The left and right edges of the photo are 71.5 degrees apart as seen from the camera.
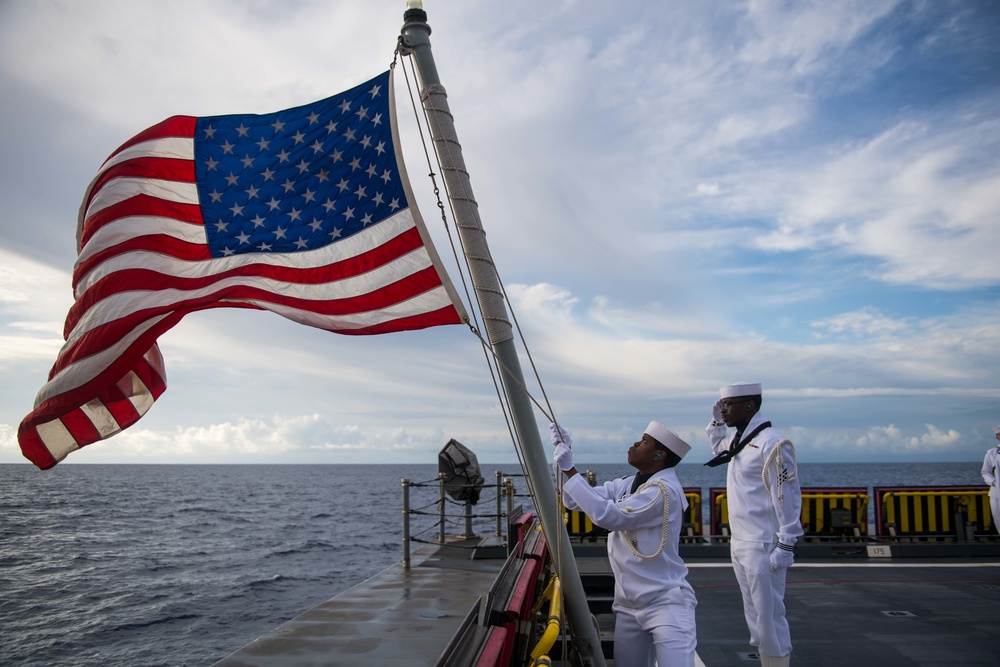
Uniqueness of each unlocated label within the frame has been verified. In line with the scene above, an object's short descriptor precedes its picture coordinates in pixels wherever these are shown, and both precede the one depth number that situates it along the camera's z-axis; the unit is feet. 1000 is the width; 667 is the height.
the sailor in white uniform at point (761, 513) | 17.61
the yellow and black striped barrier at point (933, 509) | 42.80
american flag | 15.31
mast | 13.01
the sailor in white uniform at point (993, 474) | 35.45
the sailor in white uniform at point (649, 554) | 13.98
